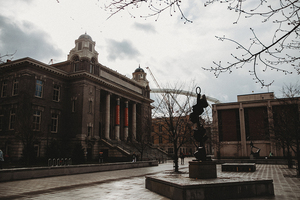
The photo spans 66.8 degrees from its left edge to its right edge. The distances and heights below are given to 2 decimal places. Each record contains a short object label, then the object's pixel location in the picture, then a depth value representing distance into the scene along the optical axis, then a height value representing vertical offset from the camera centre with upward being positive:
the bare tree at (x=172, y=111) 20.33 +2.46
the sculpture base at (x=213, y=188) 7.23 -1.73
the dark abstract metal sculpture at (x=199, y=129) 9.88 +0.36
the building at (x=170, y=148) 80.69 -3.79
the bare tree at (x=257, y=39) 5.03 +2.42
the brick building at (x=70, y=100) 31.81 +6.00
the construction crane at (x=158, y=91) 107.12 +22.07
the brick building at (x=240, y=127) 49.38 +2.22
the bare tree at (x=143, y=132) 33.09 +0.87
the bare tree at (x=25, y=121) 21.83 +1.69
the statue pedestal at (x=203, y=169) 9.34 -1.34
